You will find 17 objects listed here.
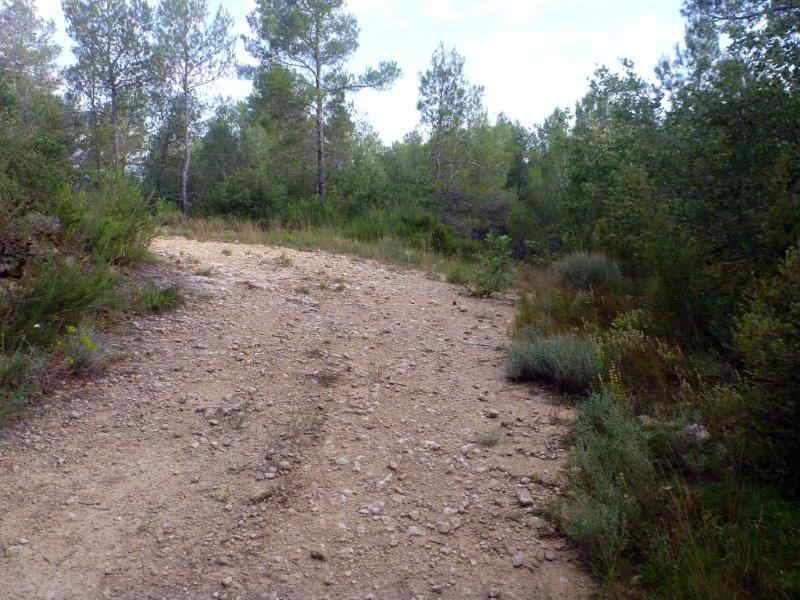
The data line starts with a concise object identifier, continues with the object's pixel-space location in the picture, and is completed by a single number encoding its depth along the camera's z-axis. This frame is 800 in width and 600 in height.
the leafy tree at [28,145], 5.56
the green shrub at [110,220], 6.05
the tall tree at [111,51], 23.23
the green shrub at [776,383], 2.79
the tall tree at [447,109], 22.89
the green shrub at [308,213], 16.91
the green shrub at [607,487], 2.81
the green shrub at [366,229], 14.95
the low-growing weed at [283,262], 8.76
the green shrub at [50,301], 4.55
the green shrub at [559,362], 4.71
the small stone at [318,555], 2.92
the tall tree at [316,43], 19.34
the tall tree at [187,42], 23.67
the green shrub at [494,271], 8.69
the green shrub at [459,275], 9.44
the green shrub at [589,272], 8.14
